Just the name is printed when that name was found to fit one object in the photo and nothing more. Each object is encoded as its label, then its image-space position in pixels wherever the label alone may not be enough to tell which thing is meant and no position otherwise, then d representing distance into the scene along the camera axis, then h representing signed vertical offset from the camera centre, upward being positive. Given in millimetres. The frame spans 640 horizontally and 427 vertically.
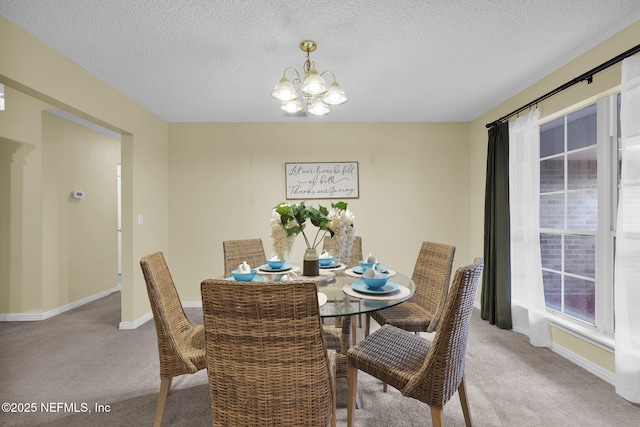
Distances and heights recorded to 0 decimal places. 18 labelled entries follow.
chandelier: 1818 +758
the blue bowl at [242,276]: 1774 -368
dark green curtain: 3111 -249
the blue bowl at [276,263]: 2256 -376
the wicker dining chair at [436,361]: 1301 -721
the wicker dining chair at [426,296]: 2029 -614
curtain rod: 1916 +977
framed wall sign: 3973 +387
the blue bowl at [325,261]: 2491 -400
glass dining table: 1473 -452
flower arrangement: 2000 -78
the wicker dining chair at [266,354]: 1030 -508
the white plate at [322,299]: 1505 -436
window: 2309 +8
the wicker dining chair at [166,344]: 1516 -709
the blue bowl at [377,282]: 1695 -387
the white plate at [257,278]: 1951 -429
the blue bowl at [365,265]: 2295 -401
